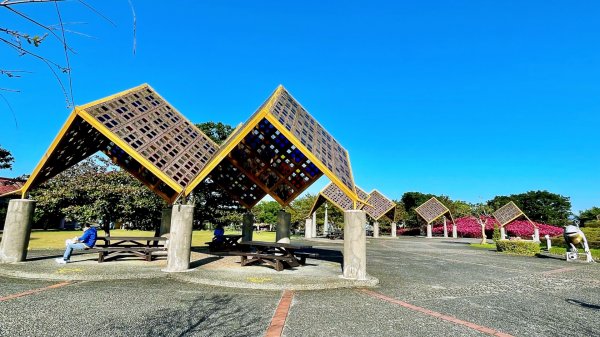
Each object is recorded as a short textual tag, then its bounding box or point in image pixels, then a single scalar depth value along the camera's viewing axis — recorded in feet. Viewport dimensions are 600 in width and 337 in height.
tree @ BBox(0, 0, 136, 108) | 4.29
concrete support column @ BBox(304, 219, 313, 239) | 112.68
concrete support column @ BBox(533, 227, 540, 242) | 109.61
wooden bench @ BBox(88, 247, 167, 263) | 32.41
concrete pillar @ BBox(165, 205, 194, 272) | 29.43
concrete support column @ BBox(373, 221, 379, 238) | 125.10
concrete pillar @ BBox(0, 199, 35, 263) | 30.78
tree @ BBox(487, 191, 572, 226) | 196.34
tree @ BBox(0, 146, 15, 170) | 81.05
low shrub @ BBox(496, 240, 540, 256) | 64.03
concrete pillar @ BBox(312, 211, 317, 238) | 115.83
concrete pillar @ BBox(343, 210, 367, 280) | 27.91
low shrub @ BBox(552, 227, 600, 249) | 71.19
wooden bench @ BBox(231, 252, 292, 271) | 31.93
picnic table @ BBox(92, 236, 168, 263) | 32.99
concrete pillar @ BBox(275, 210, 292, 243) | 44.62
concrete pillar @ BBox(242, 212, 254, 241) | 48.31
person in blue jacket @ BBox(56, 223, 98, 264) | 31.88
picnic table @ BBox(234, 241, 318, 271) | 32.01
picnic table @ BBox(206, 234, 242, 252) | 44.27
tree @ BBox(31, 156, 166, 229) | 58.85
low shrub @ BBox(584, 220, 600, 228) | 95.42
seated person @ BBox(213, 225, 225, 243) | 44.27
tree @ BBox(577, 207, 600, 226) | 158.61
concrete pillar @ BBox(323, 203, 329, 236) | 129.57
